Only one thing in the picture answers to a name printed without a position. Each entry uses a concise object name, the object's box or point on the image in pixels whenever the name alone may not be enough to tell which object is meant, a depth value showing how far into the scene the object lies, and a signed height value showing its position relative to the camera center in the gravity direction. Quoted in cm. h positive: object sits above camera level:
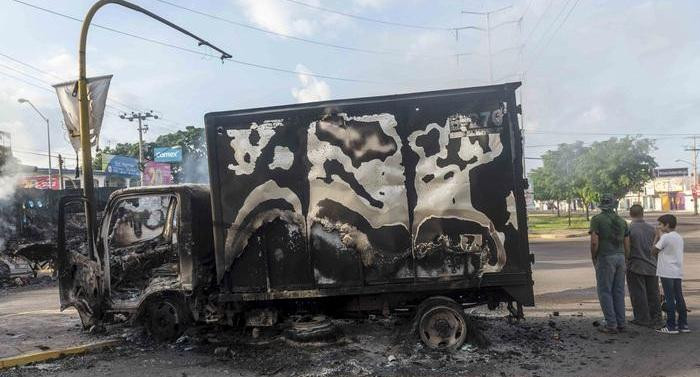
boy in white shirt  618 -110
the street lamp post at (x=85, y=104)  786 +198
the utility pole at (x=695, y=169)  5638 +226
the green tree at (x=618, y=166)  3350 +176
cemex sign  5219 +696
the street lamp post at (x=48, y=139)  2927 +666
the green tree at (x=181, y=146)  4966 +851
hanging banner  829 +205
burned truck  537 +1
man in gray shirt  661 -116
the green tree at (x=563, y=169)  3656 +203
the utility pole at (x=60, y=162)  3684 +498
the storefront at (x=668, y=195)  7788 -104
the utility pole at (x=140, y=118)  4497 +963
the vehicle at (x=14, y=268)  1402 -105
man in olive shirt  634 -92
